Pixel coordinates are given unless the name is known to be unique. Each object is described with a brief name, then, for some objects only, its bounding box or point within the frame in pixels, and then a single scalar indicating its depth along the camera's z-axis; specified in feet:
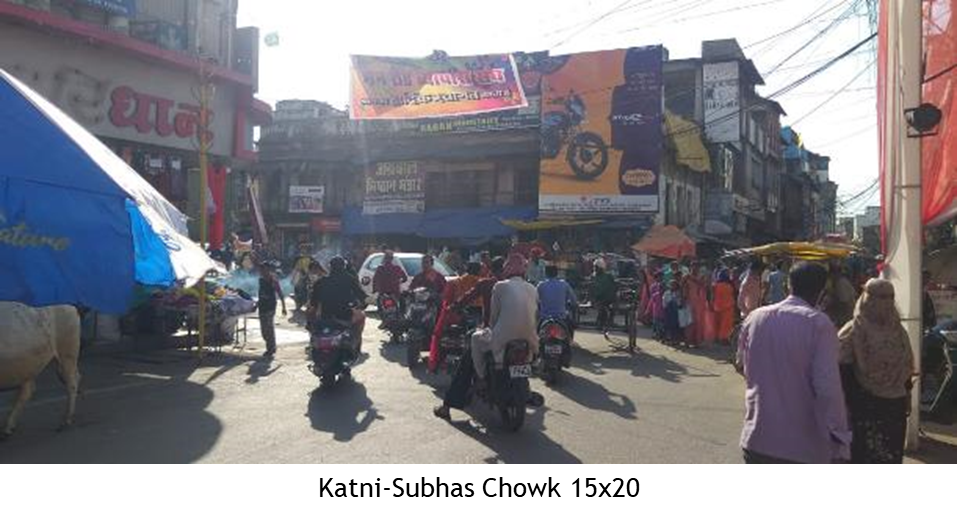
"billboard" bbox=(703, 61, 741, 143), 115.75
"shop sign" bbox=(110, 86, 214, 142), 49.37
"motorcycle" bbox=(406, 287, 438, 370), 39.91
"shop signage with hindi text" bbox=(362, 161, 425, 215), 112.57
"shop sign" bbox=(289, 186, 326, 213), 122.93
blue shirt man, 38.63
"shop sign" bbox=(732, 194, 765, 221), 132.77
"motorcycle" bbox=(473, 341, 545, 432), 25.16
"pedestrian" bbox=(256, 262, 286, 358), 43.65
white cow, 23.12
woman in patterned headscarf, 17.33
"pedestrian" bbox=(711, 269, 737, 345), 54.39
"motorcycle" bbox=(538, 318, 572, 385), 35.81
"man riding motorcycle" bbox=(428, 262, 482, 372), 33.09
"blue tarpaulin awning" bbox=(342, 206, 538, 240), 103.09
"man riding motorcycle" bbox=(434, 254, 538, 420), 25.66
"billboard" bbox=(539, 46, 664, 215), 96.48
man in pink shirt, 12.88
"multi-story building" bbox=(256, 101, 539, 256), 106.11
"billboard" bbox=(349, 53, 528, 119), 99.25
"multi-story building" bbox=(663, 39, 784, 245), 116.57
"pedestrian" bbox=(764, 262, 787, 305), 49.98
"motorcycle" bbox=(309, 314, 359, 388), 32.86
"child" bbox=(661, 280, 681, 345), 53.36
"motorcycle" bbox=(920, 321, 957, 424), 27.32
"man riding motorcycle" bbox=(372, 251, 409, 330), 50.49
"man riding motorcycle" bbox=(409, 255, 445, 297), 44.34
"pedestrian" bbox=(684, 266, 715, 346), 53.31
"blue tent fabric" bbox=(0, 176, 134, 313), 22.65
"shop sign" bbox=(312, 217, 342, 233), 120.92
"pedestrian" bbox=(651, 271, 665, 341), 55.36
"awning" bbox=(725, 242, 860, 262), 54.19
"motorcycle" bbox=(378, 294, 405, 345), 48.01
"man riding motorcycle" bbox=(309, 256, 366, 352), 34.58
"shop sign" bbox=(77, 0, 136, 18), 48.14
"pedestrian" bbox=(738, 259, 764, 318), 48.73
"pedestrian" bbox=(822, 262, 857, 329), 25.71
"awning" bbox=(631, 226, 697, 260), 77.71
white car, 64.90
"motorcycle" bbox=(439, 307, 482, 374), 33.06
